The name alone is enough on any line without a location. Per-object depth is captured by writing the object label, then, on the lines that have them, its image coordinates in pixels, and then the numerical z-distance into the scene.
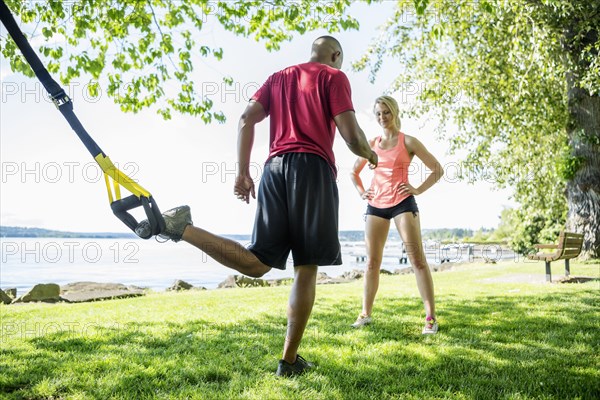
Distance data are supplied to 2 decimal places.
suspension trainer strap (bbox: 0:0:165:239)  2.55
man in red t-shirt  2.89
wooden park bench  9.64
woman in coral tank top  4.57
